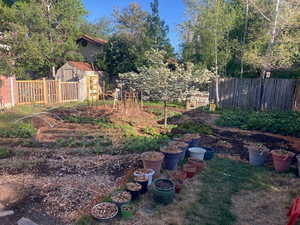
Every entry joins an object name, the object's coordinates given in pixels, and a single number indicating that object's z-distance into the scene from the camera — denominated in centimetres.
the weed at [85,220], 254
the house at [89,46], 1825
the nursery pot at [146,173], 338
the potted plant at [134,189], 301
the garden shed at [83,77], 1395
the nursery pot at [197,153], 444
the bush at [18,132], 581
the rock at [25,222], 249
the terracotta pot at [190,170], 379
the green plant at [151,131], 650
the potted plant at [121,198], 277
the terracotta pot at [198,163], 402
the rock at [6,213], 265
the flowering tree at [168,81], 675
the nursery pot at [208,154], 466
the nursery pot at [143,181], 319
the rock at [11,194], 296
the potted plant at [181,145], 429
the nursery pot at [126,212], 265
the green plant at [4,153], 449
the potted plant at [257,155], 441
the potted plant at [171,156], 393
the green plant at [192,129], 605
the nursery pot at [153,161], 364
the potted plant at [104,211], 257
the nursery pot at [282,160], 409
